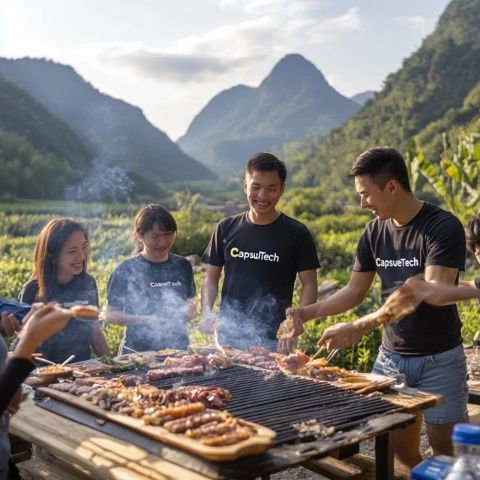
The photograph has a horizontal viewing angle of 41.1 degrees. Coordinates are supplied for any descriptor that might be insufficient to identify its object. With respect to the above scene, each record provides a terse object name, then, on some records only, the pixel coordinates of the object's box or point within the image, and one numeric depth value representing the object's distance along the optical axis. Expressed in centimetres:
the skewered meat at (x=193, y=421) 312
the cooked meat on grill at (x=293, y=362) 446
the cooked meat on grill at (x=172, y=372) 435
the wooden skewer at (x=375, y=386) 391
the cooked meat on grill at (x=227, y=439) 287
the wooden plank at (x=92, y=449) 290
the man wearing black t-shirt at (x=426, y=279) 416
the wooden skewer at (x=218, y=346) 503
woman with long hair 553
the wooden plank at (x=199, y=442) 278
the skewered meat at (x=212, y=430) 301
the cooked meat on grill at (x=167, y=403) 311
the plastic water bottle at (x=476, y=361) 567
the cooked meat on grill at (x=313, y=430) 313
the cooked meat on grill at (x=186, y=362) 464
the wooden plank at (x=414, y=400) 371
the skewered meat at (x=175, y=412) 326
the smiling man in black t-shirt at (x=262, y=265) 543
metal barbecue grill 287
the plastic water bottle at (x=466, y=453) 253
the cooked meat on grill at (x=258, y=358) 463
